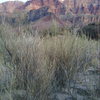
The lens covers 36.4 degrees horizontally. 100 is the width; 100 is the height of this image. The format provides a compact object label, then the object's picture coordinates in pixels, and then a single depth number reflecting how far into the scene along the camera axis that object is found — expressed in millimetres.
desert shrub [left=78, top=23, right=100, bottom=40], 8477
